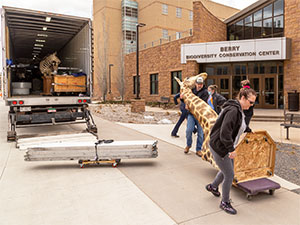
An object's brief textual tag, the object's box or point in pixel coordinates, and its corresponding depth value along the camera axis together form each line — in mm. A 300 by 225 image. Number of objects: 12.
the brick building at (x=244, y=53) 17781
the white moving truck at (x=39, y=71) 7978
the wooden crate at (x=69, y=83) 9320
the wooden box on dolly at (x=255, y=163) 3820
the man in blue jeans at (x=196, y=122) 5939
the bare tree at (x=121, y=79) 32594
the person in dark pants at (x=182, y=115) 6590
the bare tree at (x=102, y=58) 33219
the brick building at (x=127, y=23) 42312
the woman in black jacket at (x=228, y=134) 3121
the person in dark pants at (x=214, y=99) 6840
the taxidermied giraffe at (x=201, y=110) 4666
